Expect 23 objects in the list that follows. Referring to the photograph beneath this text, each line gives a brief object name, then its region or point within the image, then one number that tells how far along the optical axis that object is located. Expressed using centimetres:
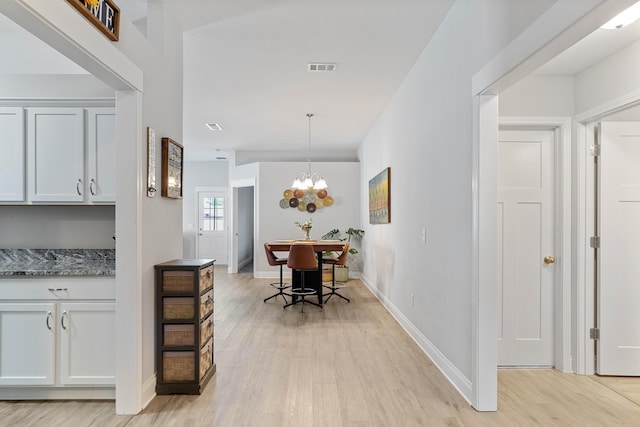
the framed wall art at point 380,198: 528
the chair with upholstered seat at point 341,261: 575
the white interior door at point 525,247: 326
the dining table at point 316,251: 563
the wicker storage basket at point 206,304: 280
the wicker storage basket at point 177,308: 273
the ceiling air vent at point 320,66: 405
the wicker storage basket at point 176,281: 274
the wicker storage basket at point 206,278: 280
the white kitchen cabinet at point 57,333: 256
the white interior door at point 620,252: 307
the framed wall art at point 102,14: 191
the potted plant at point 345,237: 768
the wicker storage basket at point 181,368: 272
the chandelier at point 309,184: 656
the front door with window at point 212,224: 1034
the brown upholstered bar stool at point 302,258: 520
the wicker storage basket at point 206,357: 277
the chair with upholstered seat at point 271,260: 577
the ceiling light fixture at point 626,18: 226
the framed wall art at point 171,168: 290
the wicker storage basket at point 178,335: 272
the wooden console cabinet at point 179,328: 271
